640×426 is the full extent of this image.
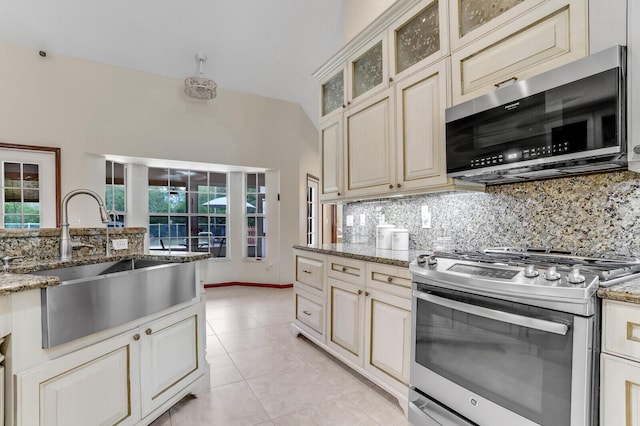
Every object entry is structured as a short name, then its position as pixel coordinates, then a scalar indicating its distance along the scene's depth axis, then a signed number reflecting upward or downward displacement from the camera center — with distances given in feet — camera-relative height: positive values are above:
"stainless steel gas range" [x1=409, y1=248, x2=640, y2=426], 3.69 -1.78
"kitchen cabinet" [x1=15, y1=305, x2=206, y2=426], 4.05 -2.54
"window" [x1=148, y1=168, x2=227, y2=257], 16.65 -0.06
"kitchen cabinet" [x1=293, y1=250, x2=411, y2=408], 6.33 -2.50
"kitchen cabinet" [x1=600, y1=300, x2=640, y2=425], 3.37 -1.71
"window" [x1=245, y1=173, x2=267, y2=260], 18.21 -0.30
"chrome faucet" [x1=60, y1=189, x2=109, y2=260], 6.15 -0.53
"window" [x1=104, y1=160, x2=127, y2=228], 14.74 +0.85
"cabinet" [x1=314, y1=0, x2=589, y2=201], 5.17 +2.71
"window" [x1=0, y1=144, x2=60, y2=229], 11.98 +0.92
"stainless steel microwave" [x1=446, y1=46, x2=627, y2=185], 4.25 +1.26
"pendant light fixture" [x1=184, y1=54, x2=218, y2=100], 13.29 +5.13
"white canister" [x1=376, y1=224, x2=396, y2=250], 8.52 -0.76
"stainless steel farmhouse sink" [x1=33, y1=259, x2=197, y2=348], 4.16 -1.34
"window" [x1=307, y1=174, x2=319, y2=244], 19.47 -0.04
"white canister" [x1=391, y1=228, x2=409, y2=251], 8.23 -0.80
